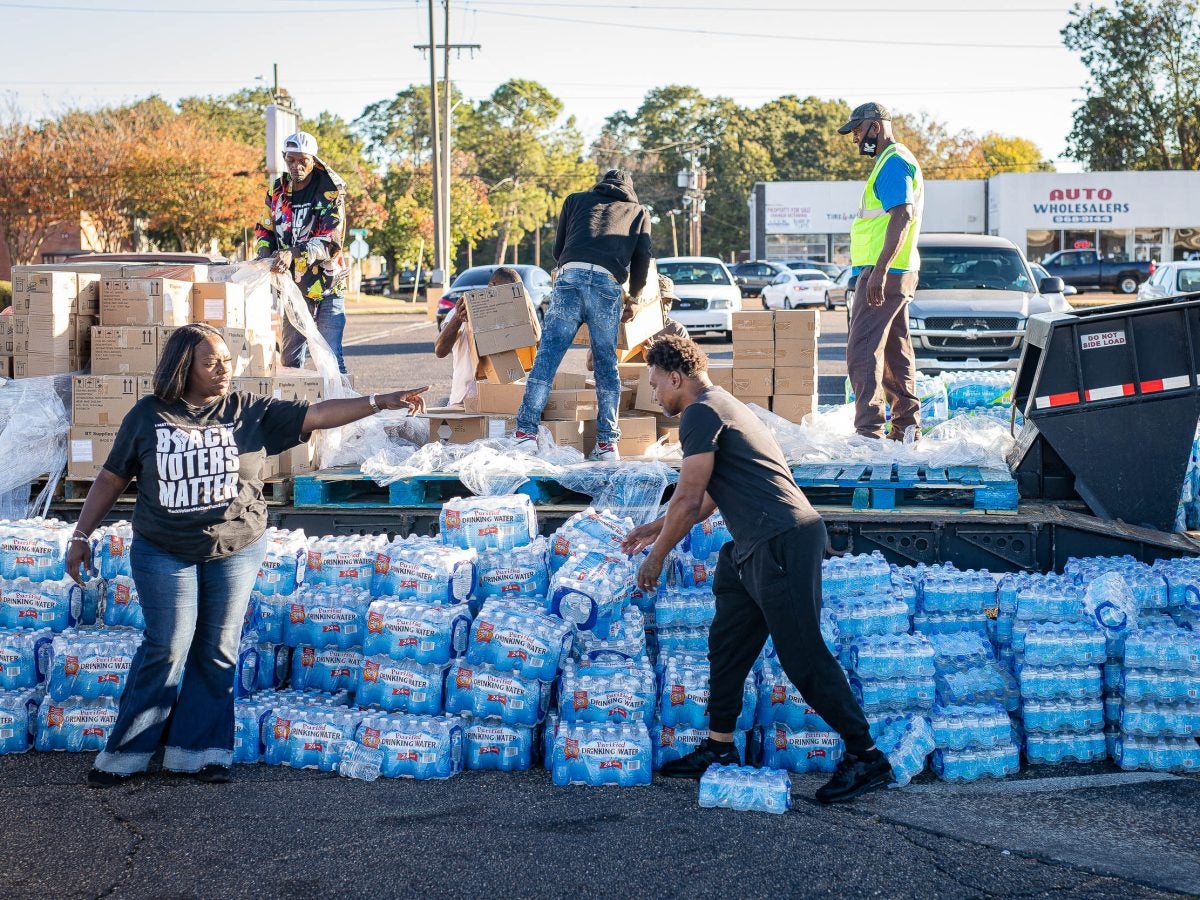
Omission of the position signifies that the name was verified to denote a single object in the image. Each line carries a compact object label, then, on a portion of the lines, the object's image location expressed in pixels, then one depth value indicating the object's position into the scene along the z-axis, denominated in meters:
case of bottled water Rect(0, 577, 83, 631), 6.15
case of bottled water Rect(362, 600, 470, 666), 5.64
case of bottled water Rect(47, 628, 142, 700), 5.74
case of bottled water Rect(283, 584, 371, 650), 5.93
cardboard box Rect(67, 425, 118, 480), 7.69
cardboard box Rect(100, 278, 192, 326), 7.74
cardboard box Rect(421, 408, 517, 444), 8.20
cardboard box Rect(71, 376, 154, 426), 7.67
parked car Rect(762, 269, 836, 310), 38.81
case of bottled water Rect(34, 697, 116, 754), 5.70
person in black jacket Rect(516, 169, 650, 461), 7.76
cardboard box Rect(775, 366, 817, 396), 8.74
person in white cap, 8.95
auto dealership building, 50.59
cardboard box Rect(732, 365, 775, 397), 8.80
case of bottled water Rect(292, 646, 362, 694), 5.97
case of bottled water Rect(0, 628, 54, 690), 5.88
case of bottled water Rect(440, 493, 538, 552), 6.19
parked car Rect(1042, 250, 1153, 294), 42.78
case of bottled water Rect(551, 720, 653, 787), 5.22
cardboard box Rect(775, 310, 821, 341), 8.63
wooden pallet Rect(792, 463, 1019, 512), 7.05
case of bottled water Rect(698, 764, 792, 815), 4.93
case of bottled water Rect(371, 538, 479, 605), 5.81
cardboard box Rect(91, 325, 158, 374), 7.72
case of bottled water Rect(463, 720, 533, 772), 5.45
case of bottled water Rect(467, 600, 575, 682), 5.52
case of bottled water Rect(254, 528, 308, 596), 6.04
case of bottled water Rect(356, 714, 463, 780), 5.33
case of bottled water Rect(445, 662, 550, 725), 5.49
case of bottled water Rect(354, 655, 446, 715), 5.61
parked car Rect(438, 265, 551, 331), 24.02
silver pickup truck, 13.66
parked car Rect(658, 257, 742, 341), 22.94
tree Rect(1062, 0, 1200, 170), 57.25
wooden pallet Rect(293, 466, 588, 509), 7.36
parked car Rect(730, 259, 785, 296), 46.34
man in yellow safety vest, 8.01
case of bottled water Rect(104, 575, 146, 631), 6.16
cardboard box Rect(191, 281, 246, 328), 7.94
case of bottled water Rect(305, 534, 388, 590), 6.16
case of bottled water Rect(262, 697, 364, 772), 5.44
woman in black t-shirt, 5.14
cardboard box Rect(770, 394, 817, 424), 8.75
